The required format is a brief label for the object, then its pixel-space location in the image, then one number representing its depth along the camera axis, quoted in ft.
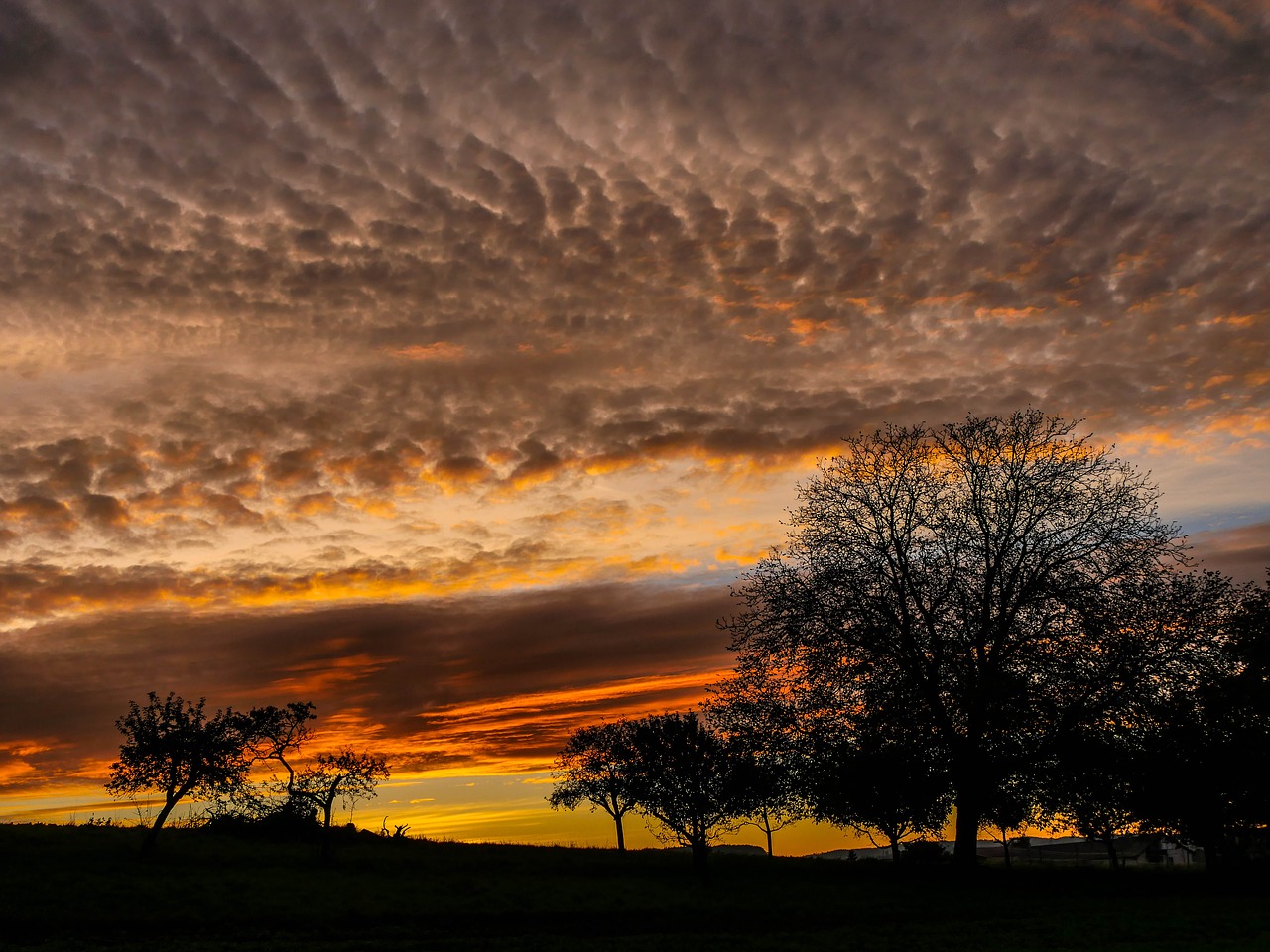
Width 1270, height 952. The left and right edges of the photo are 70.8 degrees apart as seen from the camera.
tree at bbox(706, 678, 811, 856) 121.60
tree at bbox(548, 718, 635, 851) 219.41
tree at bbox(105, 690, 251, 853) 163.12
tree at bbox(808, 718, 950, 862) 117.60
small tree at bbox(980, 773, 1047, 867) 115.24
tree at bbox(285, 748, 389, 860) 173.68
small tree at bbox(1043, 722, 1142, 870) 110.42
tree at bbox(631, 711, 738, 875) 154.40
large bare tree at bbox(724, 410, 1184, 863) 112.06
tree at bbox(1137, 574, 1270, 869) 110.22
